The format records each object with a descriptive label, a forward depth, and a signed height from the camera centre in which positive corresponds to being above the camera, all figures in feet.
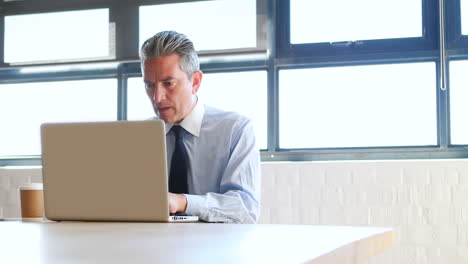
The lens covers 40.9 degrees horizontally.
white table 2.19 -0.45
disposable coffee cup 5.90 -0.56
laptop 4.56 -0.22
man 6.87 +0.12
